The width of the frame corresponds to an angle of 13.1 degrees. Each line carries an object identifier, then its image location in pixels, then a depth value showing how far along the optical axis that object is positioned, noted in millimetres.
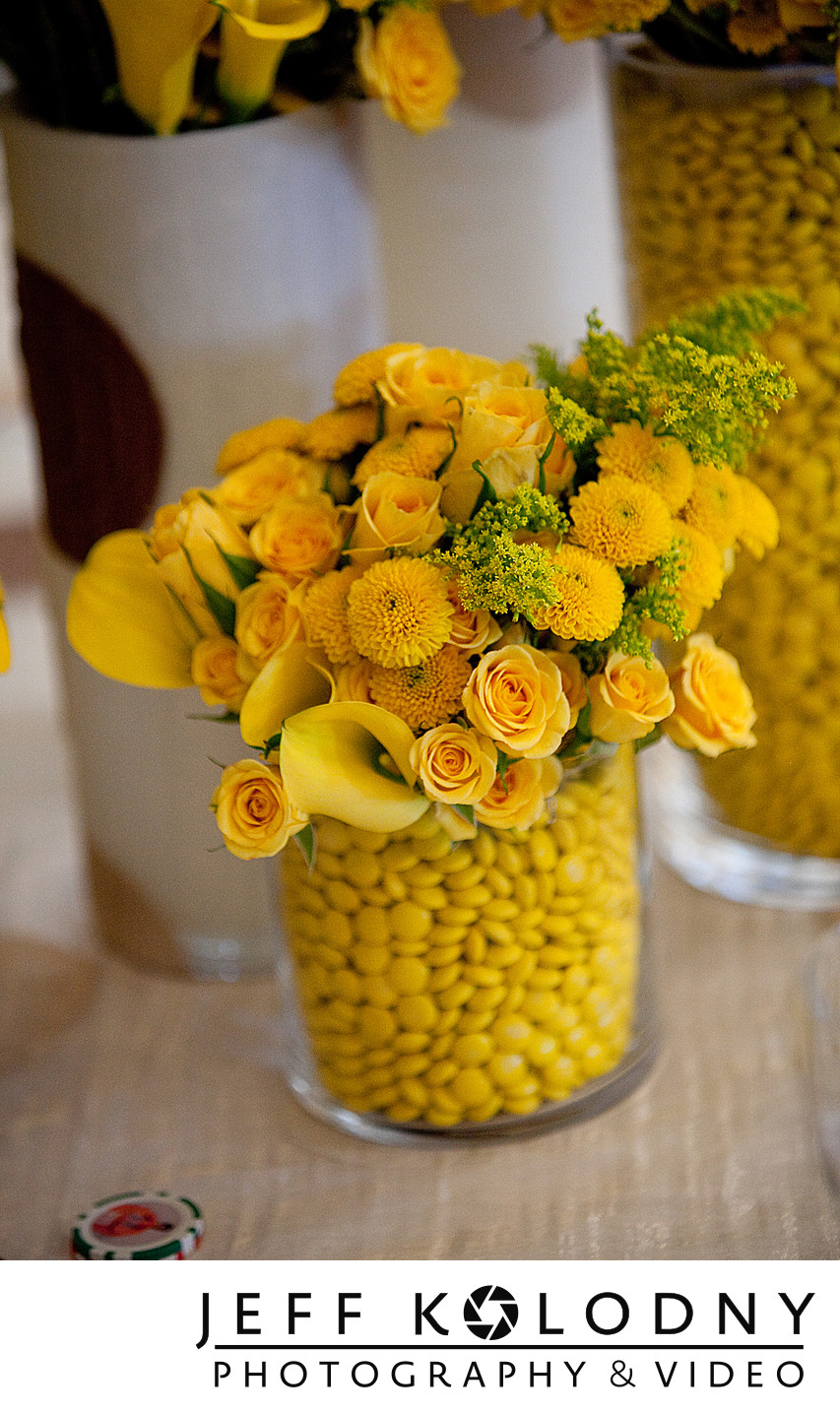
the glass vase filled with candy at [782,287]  1150
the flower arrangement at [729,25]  1123
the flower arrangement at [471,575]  1048
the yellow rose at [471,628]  1054
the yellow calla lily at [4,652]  1080
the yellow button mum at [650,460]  1064
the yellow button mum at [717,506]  1081
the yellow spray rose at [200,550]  1085
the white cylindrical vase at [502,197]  1269
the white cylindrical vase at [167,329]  1158
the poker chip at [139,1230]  1076
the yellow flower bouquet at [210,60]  1113
